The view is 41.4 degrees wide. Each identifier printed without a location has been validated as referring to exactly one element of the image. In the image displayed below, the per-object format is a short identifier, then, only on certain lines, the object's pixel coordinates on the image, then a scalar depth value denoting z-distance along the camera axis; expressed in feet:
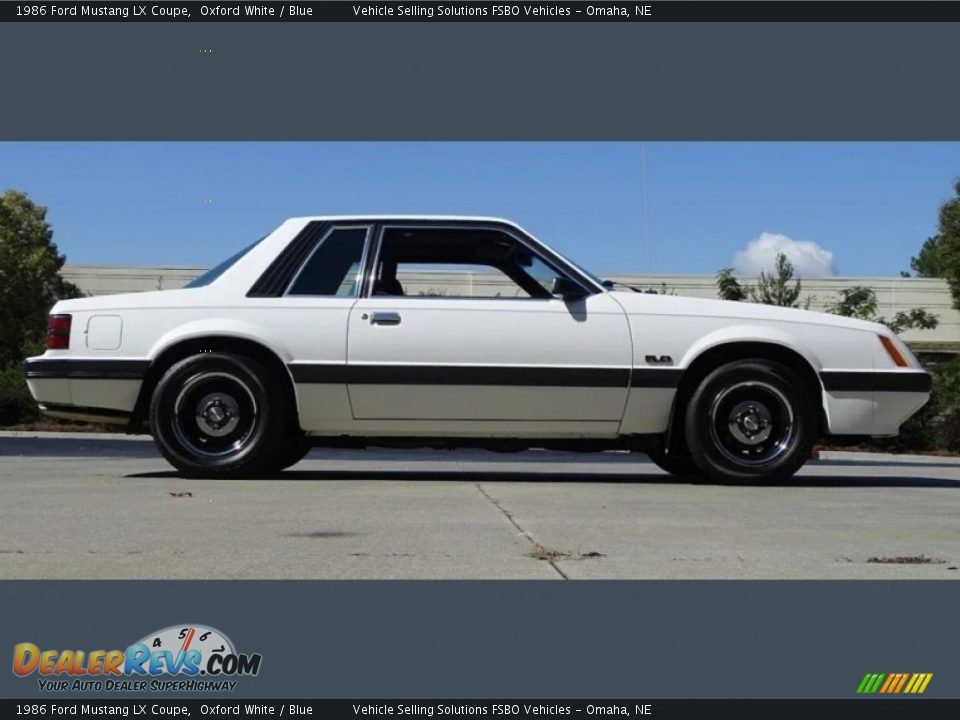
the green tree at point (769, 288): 86.33
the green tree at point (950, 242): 118.52
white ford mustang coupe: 25.18
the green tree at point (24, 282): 107.65
